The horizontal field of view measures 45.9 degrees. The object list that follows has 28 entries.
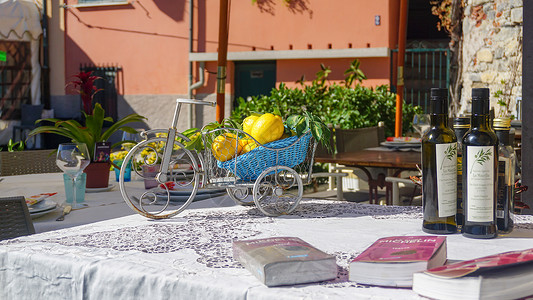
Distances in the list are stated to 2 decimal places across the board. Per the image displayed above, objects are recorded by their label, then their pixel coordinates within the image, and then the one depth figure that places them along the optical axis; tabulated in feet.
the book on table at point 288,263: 3.20
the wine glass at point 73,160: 6.61
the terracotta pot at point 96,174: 7.79
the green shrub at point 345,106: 23.15
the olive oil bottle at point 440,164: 4.05
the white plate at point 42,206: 5.89
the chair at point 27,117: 39.09
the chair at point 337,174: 12.50
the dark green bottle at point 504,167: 4.08
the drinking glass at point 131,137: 9.19
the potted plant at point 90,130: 7.67
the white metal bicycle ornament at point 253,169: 5.14
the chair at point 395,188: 10.96
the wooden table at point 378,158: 10.50
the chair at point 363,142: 14.21
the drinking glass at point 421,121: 12.37
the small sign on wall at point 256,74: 35.09
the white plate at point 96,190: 7.67
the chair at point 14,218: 5.07
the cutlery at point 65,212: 5.81
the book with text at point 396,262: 3.11
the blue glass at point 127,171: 8.51
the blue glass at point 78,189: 6.68
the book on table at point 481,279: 2.79
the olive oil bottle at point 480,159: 3.87
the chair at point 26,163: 10.84
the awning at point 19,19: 36.55
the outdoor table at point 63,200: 5.67
